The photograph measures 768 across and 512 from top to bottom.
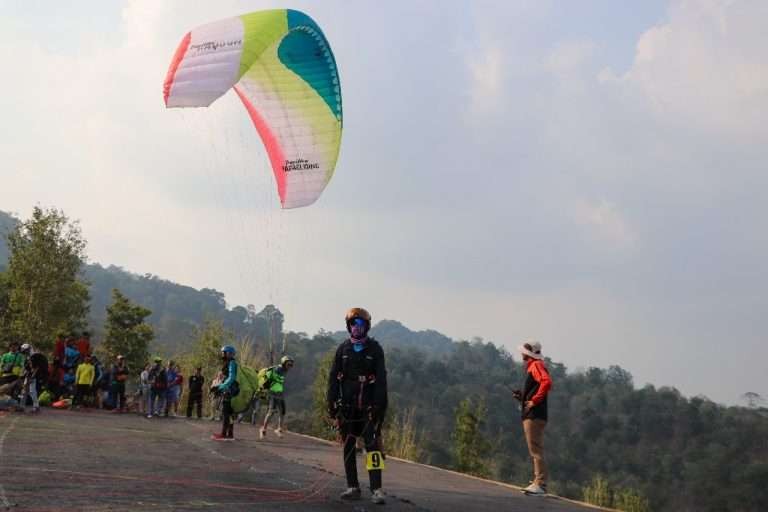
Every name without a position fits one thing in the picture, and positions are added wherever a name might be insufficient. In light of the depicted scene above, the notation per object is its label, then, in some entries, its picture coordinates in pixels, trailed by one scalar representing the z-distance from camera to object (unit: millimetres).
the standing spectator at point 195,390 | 22344
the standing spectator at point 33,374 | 16641
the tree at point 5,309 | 34031
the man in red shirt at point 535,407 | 10531
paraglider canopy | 14547
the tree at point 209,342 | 41719
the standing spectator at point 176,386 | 22141
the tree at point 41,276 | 34062
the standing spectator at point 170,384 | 21266
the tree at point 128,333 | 41688
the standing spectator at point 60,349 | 20422
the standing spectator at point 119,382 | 21422
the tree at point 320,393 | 39844
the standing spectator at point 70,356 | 20594
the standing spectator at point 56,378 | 20203
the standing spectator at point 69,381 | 20528
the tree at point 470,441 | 47125
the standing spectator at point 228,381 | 13742
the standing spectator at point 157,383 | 20734
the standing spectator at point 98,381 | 20456
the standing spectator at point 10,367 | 16562
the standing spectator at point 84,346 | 21109
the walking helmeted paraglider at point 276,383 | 15234
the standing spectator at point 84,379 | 20094
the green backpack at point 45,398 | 19484
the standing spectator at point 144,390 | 21250
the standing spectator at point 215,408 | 22894
